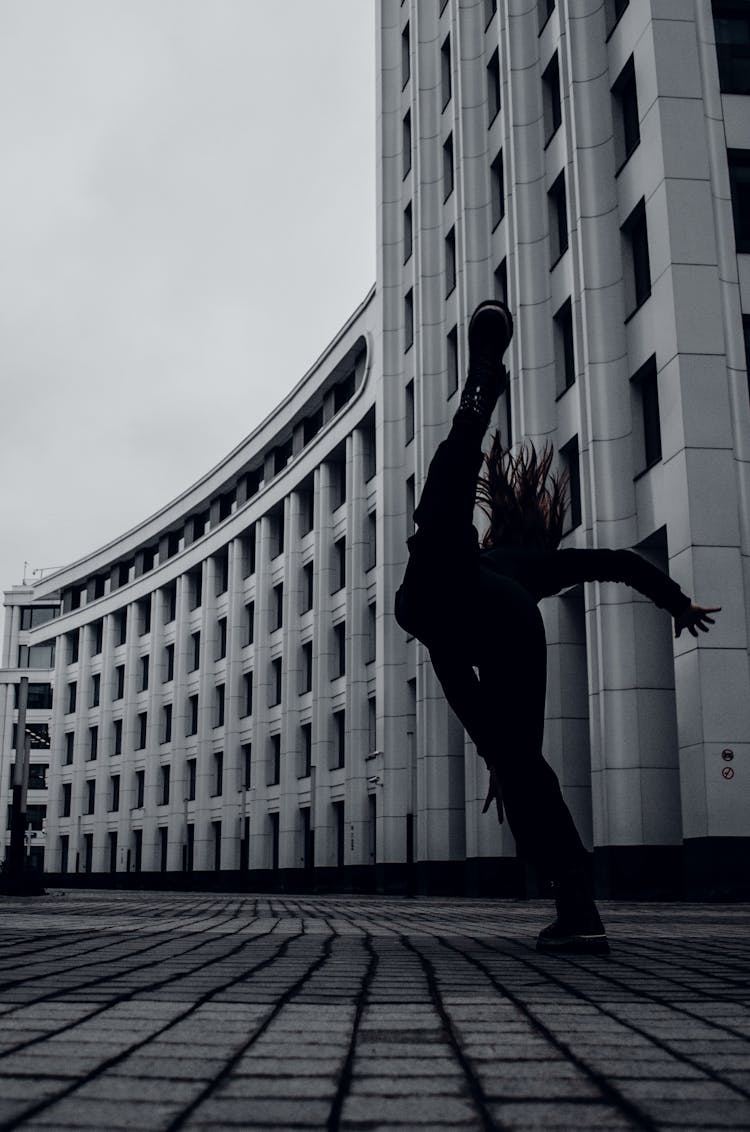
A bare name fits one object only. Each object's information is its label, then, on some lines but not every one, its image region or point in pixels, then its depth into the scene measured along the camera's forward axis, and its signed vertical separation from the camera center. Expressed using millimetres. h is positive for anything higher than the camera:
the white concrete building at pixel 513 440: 18219 +8235
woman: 4379 +816
